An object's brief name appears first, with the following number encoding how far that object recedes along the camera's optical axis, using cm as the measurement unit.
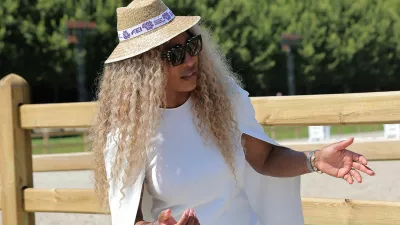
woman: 456
